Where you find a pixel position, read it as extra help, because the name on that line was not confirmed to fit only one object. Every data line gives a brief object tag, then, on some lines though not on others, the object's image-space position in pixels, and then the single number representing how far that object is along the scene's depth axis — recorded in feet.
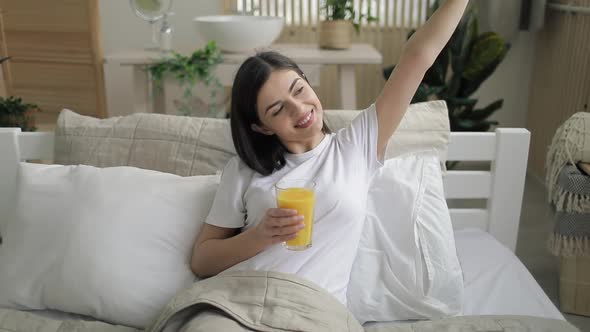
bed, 5.15
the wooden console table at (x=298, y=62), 8.77
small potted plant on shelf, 9.45
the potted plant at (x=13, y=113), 8.23
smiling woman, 4.06
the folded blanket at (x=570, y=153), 6.38
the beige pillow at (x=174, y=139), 5.18
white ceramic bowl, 8.73
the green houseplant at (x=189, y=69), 8.57
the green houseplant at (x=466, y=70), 10.25
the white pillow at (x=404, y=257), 4.46
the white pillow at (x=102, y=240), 4.28
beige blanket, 3.62
